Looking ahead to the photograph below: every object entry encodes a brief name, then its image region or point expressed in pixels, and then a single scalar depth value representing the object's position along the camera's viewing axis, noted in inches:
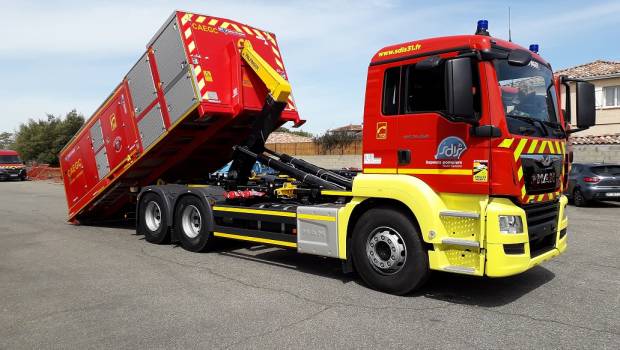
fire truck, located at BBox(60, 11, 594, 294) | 204.1
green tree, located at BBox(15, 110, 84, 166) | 2054.6
